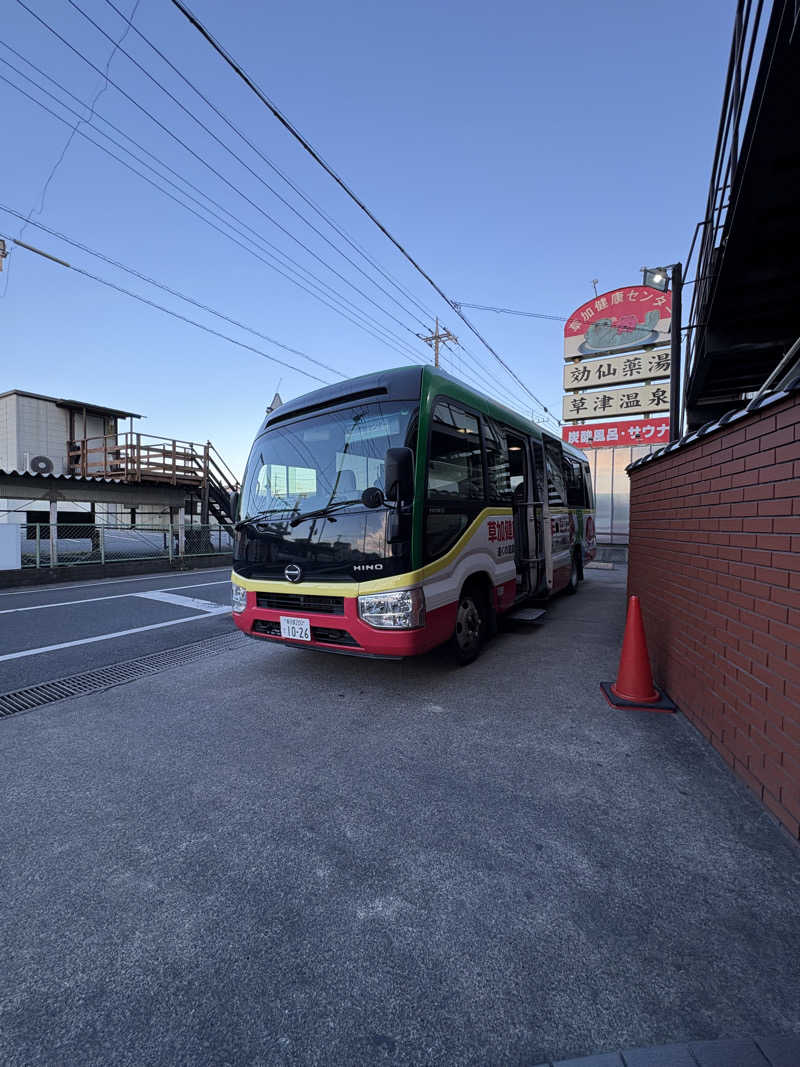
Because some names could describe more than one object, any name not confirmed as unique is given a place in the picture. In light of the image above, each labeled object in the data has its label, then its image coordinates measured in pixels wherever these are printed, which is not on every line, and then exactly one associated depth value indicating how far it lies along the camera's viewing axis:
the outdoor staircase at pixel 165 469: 15.50
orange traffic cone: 3.63
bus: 3.55
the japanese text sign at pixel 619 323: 17.06
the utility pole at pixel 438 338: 23.07
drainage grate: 3.76
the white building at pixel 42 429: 17.16
